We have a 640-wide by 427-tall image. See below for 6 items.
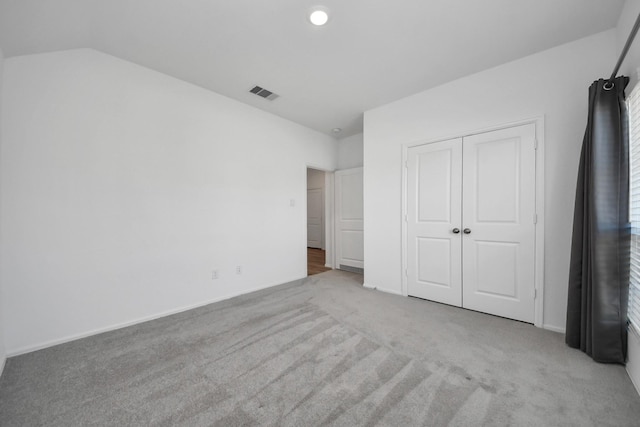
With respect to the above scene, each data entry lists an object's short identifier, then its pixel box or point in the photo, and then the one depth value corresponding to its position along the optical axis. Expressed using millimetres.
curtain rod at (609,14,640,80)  1465
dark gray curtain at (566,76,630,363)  1774
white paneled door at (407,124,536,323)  2529
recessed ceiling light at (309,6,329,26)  1894
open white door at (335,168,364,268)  4738
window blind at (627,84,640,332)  1651
